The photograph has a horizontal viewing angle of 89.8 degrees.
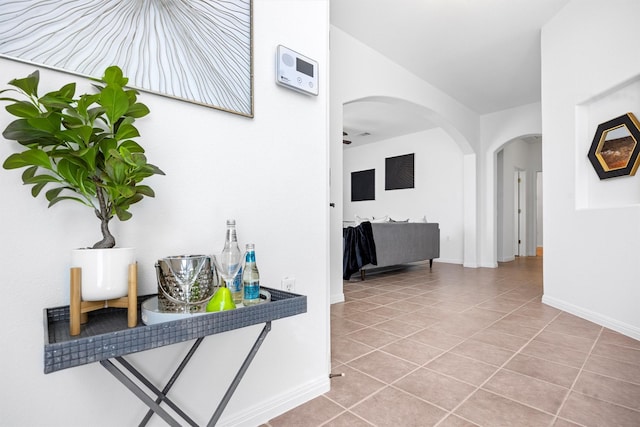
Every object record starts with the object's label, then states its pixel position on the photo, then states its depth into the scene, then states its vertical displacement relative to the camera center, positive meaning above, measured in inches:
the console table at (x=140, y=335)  26.3 -11.4
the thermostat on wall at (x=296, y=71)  59.1 +27.7
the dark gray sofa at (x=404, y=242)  192.1 -17.7
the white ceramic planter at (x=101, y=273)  32.7 -5.9
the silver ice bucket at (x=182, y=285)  36.5 -8.1
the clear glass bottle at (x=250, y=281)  41.0 -8.5
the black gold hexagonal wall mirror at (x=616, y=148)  101.0 +22.4
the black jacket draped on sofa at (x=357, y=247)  184.7 -18.6
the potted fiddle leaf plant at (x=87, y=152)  31.5 +6.6
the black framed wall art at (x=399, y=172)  300.7 +41.8
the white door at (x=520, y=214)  308.2 +0.8
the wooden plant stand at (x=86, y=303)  30.6 -9.1
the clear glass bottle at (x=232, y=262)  42.8 -6.6
